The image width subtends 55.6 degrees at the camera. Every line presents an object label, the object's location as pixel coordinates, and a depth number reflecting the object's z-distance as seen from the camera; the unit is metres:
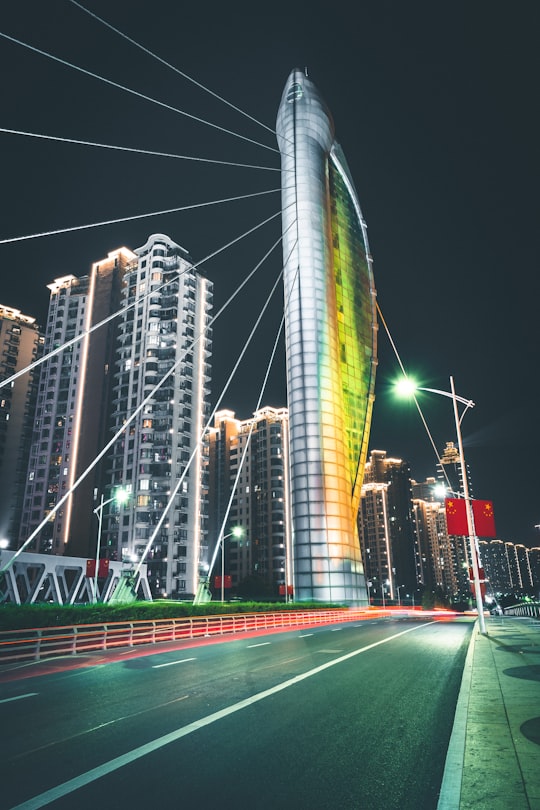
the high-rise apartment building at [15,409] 111.00
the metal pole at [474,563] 23.88
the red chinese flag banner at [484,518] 22.47
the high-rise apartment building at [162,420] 88.75
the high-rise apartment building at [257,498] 125.12
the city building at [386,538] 174.75
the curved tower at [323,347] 62.28
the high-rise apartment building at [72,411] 97.38
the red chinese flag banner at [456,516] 22.80
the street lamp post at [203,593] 41.12
